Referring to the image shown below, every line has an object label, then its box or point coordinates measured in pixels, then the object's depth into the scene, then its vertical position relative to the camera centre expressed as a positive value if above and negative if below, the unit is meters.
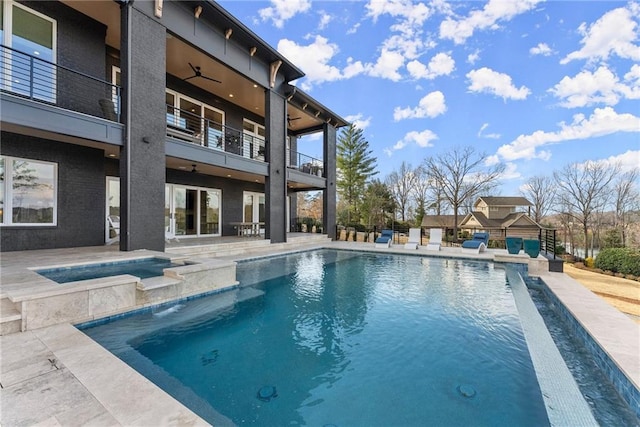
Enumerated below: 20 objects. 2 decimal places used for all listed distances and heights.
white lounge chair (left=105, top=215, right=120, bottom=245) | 8.30 -0.34
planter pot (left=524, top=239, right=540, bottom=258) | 8.75 -1.00
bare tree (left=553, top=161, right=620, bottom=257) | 25.97 +2.85
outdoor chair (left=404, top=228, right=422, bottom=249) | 12.37 -1.04
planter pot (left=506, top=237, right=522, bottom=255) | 9.45 -0.94
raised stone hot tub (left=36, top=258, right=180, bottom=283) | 4.98 -1.08
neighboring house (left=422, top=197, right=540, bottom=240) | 30.55 +0.08
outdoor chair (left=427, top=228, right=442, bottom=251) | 11.91 -1.02
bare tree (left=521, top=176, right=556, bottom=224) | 31.58 +2.71
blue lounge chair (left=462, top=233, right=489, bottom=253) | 10.95 -1.07
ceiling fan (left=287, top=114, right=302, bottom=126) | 15.11 +5.43
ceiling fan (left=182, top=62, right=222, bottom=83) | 9.87 +5.29
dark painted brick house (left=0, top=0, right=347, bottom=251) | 6.69 +2.72
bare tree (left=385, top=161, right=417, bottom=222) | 32.38 +3.74
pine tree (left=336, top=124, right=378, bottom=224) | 29.84 +5.63
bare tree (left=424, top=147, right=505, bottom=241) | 24.80 +4.01
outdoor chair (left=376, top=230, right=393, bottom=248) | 12.52 -1.13
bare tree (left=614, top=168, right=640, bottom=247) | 24.47 +1.73
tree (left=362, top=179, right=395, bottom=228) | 26.45 +1.24
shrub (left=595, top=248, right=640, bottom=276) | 14.40 -2.43
